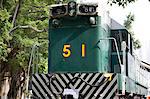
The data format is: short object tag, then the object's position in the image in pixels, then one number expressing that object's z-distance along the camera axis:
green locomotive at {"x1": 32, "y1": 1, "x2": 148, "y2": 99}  14.96
